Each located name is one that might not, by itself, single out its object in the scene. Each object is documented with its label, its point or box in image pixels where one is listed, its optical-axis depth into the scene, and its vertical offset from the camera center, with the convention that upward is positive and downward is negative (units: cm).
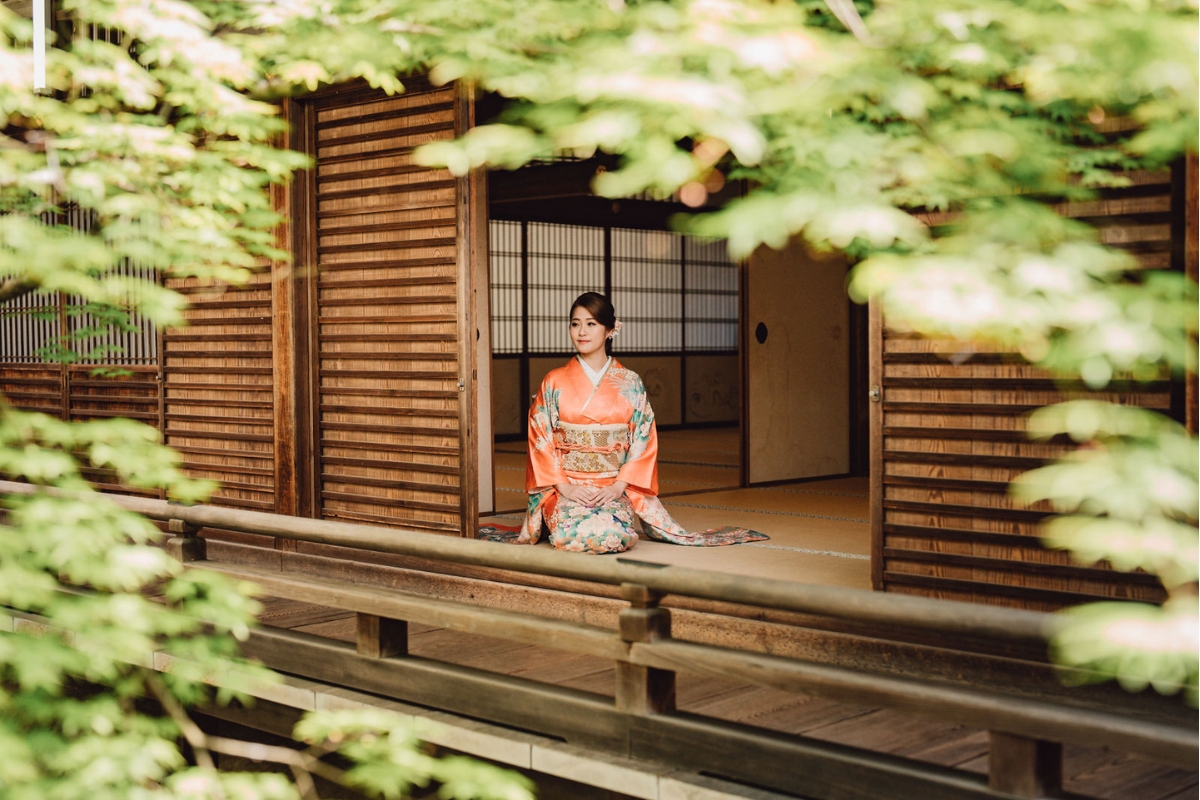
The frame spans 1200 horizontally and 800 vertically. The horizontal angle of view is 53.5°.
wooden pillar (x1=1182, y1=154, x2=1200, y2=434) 343 +38
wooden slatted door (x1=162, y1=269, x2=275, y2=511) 620 -10
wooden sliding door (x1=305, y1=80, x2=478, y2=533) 539 +26
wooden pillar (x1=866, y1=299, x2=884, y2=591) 425 -28
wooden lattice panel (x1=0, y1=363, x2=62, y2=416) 791 -10
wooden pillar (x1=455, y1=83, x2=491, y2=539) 532 +8
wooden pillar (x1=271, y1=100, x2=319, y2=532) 591 +18
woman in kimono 562 -38
